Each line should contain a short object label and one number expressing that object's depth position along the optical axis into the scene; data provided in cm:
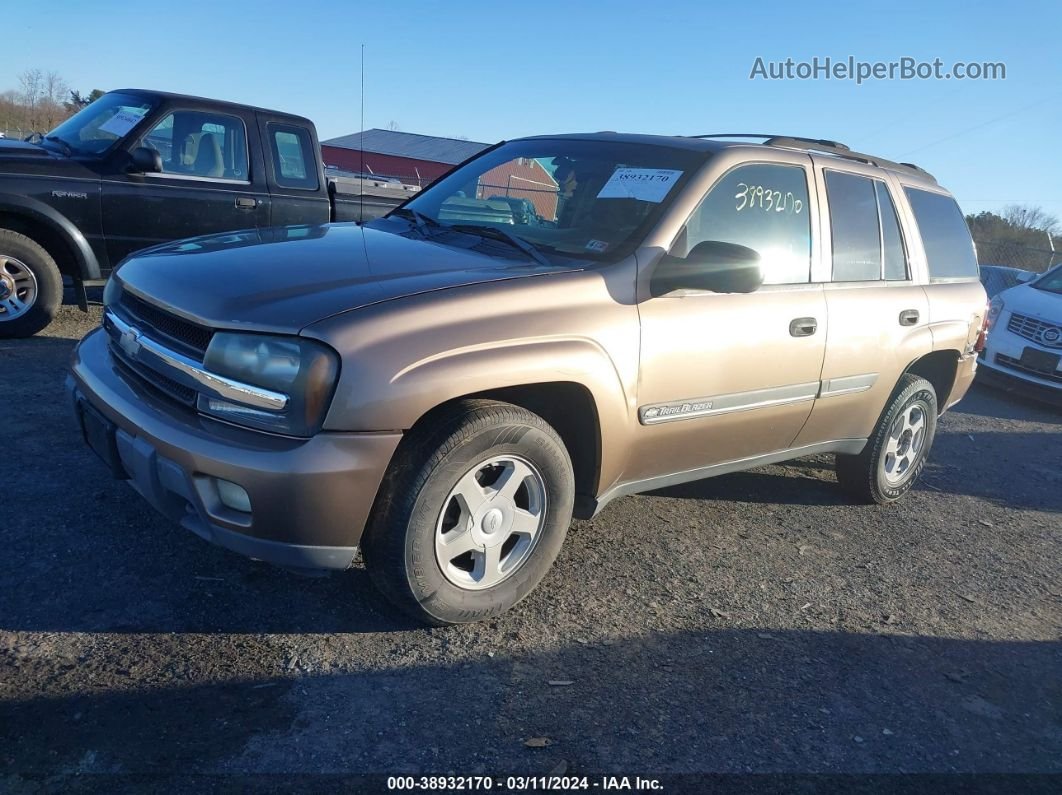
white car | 818
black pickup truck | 582
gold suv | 253
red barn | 4912
